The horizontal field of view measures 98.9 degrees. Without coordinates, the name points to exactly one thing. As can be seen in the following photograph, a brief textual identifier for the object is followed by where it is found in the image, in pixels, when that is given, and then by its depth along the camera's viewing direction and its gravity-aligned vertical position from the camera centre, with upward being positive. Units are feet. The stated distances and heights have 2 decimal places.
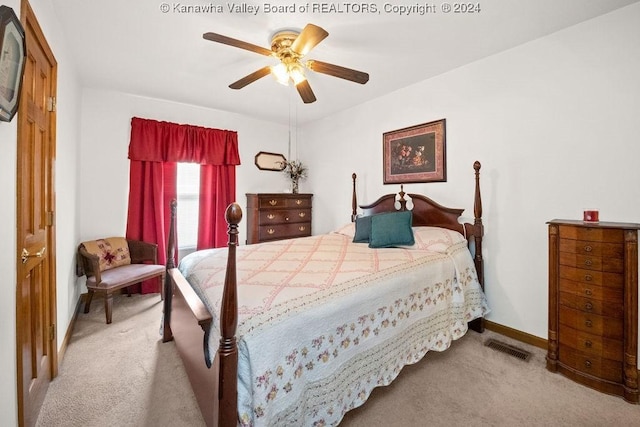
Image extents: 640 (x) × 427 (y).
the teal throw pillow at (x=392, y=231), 8.62 -0.56
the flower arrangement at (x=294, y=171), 15.80 +2.45
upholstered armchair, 8.95 -1.93
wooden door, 4.25 -0.29
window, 13.14 +0.37
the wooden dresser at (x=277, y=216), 13.16 -0.14
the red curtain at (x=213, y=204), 13.35 +0.47
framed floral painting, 9.84 +2.31
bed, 3.78 -1.88
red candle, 6.32 -0.07
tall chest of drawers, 5.58 -2.02
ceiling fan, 6.20 +3.75
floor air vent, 7.19 -3.73
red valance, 11.59 +3.21
